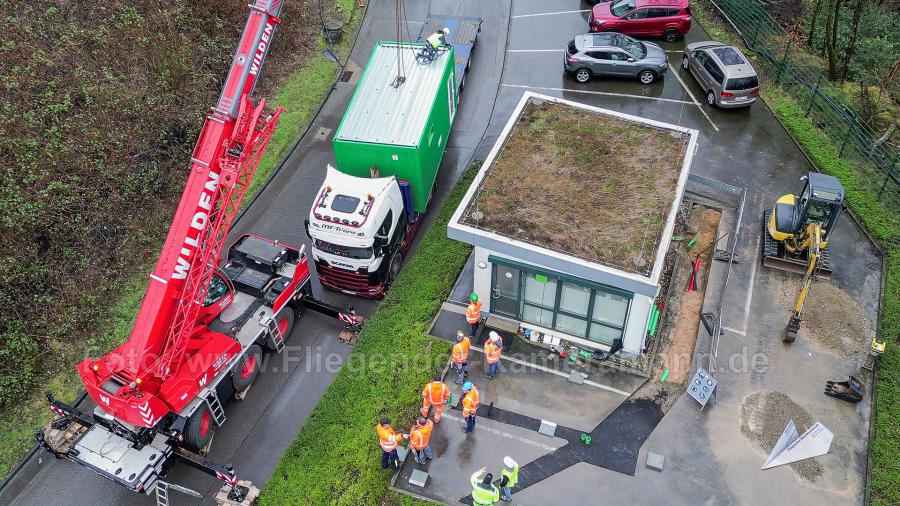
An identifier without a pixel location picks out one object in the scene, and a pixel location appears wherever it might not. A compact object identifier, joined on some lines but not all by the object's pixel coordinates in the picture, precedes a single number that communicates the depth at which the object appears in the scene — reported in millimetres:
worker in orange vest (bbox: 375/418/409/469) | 14070
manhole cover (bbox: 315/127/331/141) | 25125
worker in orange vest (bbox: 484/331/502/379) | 16125
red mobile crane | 13852
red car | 27656
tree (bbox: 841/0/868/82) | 24152
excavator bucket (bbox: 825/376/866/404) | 16125
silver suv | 25844
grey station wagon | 24172
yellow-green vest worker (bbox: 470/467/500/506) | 12953
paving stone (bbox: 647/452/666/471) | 14969
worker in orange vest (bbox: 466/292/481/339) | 17094
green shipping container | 18906
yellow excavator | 17578
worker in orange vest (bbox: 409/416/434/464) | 14414
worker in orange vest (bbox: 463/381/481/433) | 14742
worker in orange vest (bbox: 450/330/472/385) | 16125
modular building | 16000
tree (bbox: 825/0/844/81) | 24403
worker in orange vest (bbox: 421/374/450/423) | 15031
